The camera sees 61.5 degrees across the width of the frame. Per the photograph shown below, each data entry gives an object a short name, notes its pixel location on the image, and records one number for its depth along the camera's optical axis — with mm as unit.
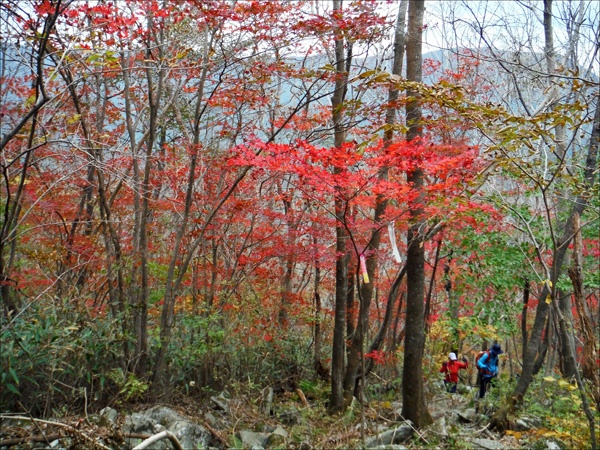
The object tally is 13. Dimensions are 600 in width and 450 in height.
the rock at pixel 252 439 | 6742
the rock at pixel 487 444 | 6484
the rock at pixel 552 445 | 6344
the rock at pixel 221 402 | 8156
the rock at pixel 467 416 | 8422
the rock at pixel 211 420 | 7439
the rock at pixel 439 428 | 6855
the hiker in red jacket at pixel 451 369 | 10906
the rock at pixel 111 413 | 5707
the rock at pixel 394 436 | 6668
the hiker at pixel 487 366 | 10969
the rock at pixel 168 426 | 6008
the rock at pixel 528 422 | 7656
